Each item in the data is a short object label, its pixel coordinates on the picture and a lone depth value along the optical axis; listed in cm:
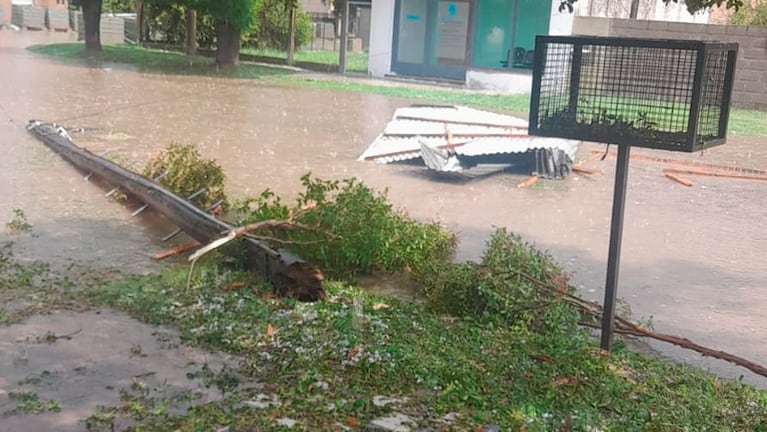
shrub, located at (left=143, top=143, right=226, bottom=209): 840
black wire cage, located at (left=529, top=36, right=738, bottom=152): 434
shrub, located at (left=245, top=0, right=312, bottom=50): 2986
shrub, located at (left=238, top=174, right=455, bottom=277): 652
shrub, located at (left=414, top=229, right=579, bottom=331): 544
